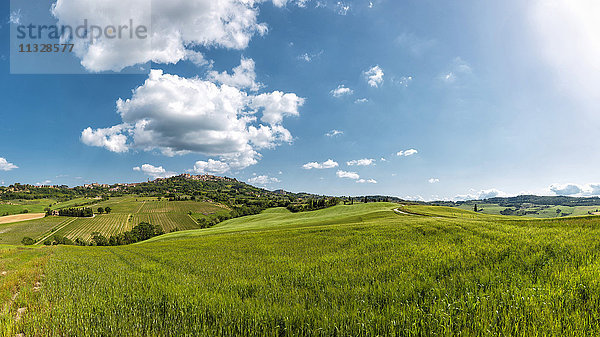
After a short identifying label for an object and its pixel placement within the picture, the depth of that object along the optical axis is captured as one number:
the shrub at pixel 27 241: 103.74
